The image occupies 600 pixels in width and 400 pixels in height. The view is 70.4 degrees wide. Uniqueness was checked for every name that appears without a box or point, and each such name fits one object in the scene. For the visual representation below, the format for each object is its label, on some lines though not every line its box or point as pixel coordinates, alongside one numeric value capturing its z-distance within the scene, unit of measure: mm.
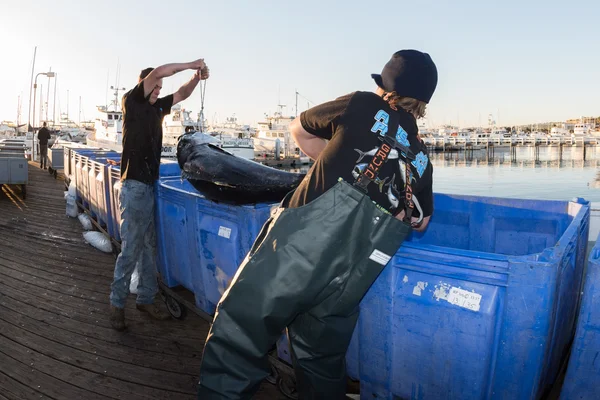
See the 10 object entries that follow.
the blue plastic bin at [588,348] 1790
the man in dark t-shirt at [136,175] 3626
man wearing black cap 1891
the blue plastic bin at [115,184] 5535
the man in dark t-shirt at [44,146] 18128
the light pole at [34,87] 23328
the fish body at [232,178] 3014
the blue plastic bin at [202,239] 3014
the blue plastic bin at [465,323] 1854
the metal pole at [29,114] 30188
